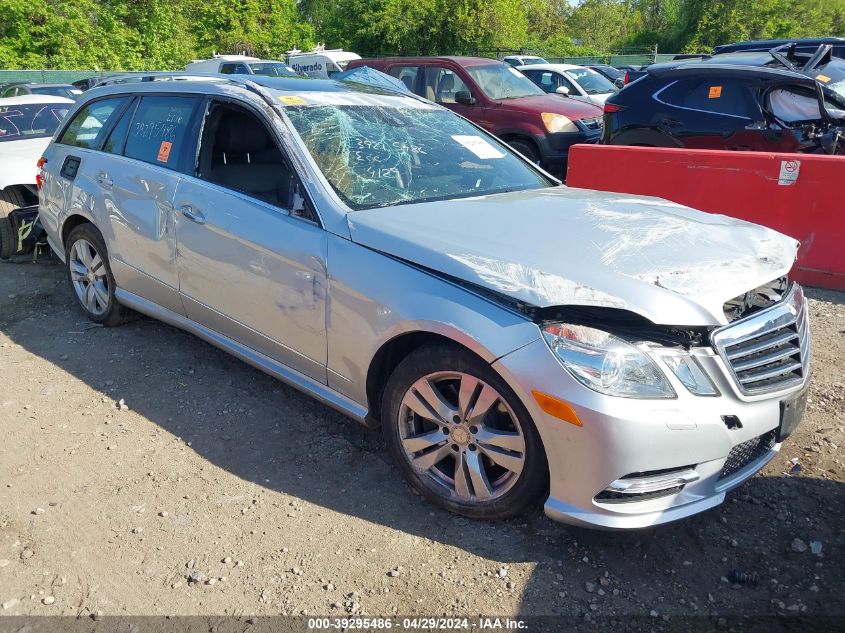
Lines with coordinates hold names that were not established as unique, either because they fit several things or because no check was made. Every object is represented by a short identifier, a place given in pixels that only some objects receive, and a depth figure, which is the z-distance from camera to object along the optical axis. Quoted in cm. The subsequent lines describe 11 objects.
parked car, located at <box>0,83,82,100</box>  1457
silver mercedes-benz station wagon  263
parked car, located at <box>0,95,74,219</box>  696
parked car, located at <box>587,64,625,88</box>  2092
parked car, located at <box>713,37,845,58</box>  1150
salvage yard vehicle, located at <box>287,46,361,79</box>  1914
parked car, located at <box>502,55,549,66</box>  2370
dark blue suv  753
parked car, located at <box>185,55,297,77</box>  1948
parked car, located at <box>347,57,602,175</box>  988
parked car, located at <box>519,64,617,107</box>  1559
